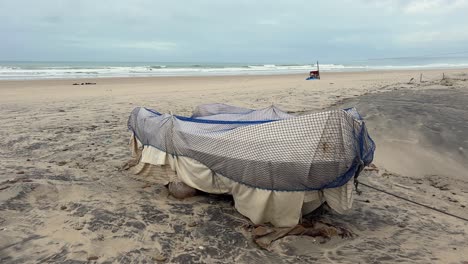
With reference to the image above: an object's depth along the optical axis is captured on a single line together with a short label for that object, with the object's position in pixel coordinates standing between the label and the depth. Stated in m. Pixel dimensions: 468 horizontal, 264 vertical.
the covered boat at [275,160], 3.85
